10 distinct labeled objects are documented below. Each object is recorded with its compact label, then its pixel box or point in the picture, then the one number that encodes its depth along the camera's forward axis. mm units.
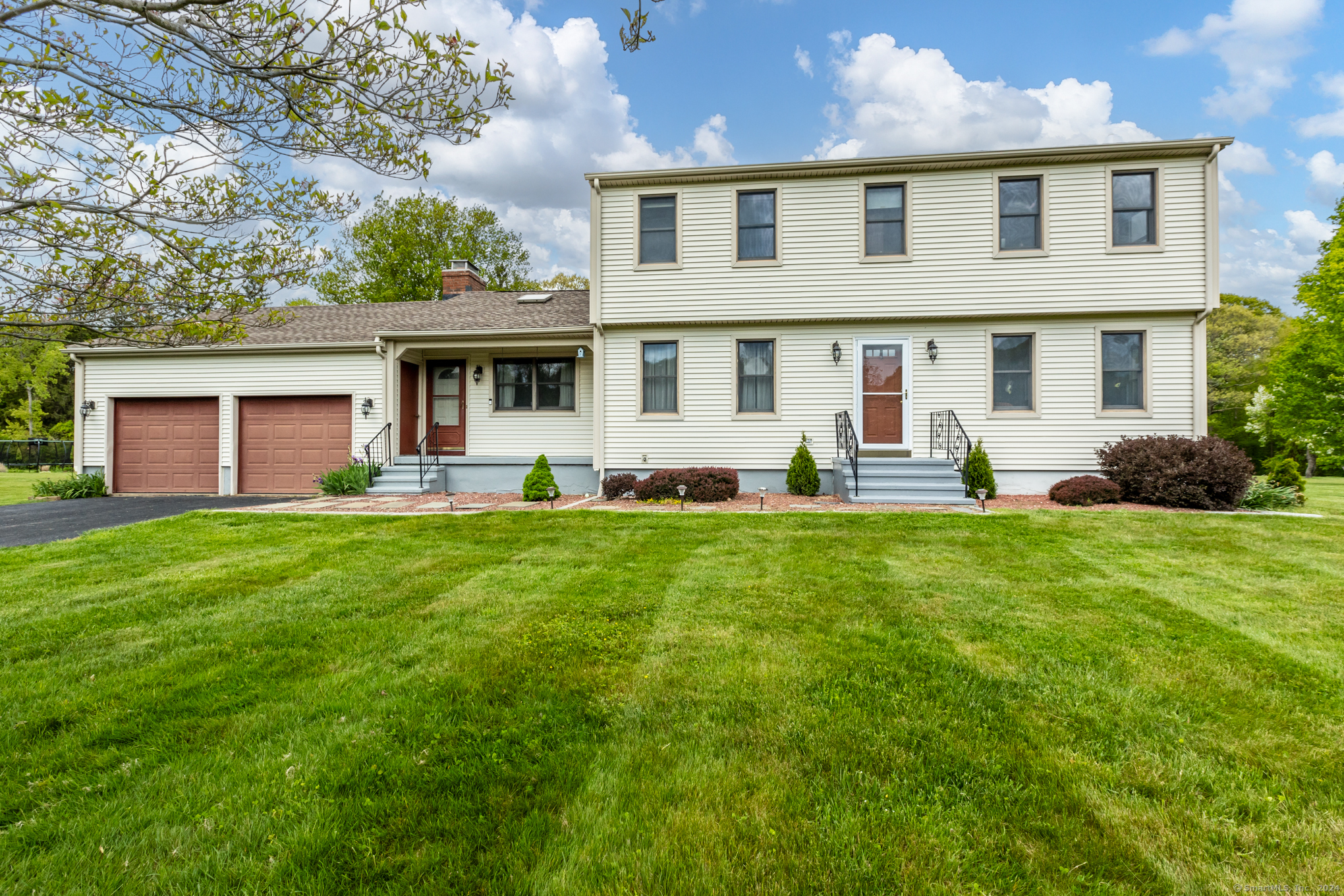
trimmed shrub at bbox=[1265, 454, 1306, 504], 10922
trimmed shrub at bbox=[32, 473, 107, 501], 12602
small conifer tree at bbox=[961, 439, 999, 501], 10109
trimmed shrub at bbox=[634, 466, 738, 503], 10250
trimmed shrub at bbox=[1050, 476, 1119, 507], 9414
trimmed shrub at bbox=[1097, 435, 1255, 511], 9070
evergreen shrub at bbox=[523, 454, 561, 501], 10883
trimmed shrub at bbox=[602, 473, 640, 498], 10930
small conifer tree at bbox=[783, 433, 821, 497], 10859
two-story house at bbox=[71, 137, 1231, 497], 10555
